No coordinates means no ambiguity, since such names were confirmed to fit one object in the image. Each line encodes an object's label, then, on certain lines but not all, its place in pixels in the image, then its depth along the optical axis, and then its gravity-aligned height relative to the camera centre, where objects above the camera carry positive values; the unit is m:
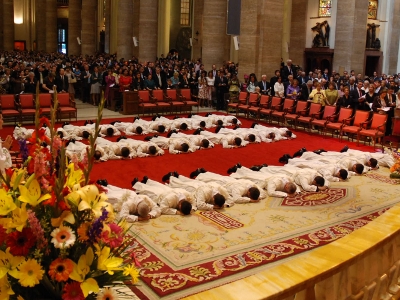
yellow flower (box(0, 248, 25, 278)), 2.01 -0.84
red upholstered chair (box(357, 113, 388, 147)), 13.33 -1.81
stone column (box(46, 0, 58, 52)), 40.19 +2.13
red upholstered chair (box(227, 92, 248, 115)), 17.74 -1.57
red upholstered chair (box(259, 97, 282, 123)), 16.48 -1.63
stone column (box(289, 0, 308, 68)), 27.45 +1.29
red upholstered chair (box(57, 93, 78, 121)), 15.40 -1.74
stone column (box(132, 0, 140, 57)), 28.52 +1.75
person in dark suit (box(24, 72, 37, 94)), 16.28 -1.18
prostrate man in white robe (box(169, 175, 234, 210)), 8.01 -2.21
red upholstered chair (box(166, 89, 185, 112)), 17.72 -1.64
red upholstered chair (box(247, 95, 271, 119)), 16.94 -1.64
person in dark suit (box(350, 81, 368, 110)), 15.30 -1.19
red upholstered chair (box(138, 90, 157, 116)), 17.16 -1.66
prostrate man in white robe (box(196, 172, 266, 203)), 8.45 -2.21
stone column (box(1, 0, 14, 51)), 43.12 +1.78
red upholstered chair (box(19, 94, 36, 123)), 14.79 -1.64
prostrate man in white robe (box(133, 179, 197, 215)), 7.70 -2.22
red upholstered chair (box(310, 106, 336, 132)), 14.70 -1.75
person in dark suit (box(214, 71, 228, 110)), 19.34 -1.19
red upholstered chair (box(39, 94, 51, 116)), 15.22 -1.57
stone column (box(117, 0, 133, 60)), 27.23 +1.10
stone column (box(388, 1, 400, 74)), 28.53 +1.03
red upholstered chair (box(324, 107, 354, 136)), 14.21 -1.73
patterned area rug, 5.79 -2.45
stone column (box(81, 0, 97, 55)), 31.48 +1.60
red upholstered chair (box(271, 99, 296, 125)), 16.03 -1.65
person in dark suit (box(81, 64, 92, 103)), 20.32 -1.35
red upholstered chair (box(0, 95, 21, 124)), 14.48 -1.68
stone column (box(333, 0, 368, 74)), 22.84 +1.00
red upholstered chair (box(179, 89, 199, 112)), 18.05 -1.59
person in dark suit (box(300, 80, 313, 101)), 16.92 -1.18
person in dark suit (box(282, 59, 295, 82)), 19.45 -0.60
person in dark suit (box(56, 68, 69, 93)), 17.89 -1.20
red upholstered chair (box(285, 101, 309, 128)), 15.58 -1.66
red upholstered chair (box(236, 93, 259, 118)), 17.33 -1.63
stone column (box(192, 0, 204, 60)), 33.06 +1.71
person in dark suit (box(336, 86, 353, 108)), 15.43 -1.26
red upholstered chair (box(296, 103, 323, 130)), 15.17 -1.71
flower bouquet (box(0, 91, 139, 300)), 2.04 -0.76
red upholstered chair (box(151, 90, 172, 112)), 17.44 -1.63
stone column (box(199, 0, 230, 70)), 21.30 +0.86
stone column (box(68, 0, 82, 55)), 34.69 +1.48
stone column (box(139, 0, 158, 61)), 24.39 +1.01
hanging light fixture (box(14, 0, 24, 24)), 46.75 +3.08
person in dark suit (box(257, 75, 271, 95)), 17.94 -1.10
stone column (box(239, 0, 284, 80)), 18.23 +0.62
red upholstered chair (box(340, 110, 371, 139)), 13.75 -1.74
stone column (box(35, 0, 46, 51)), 43.88 +1.89
